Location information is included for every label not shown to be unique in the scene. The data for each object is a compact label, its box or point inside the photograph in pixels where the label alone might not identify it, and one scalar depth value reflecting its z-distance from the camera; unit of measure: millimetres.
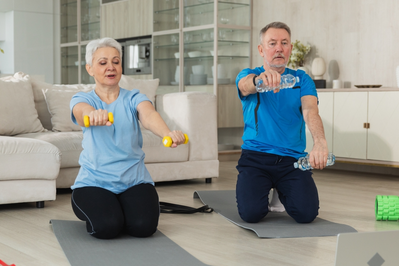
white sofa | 3666
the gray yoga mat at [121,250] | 2029
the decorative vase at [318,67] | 5156
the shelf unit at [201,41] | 5980
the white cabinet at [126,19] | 6723
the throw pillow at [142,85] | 4368
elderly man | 2658
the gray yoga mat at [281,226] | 2488
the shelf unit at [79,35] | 7172
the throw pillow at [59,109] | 3986
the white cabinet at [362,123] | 4430
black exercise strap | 2973
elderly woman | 2336
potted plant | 5371
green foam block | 2812
